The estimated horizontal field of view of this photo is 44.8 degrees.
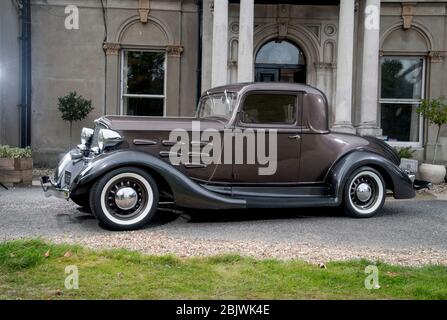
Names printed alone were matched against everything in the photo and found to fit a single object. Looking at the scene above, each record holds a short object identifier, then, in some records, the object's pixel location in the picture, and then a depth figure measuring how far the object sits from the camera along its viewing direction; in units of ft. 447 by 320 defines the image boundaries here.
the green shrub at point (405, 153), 37.55
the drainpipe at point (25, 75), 45.09
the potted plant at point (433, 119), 36.63
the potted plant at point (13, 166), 30.66
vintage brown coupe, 19.22
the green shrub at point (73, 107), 43.88
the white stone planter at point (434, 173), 36.58
